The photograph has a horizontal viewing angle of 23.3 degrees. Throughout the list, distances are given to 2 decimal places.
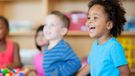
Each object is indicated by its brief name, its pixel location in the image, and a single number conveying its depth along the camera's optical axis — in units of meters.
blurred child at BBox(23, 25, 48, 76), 2.46
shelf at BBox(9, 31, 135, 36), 3.09
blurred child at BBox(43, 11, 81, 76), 2.06
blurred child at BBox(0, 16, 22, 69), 2.53
